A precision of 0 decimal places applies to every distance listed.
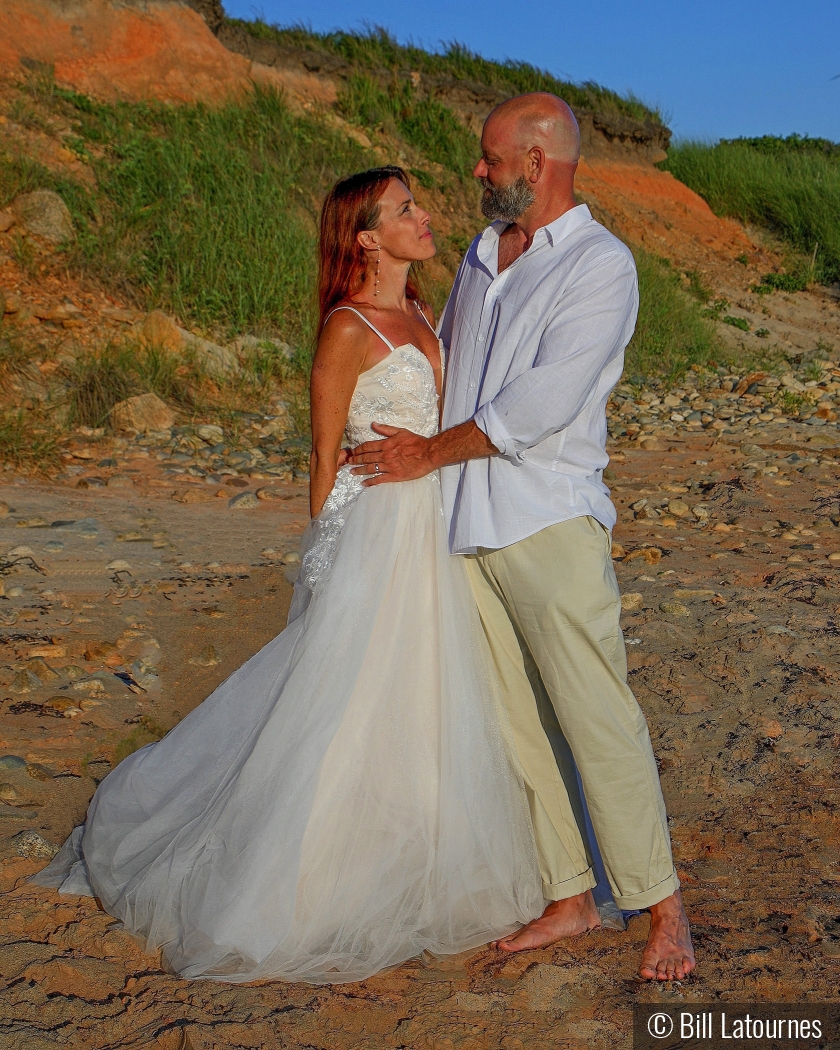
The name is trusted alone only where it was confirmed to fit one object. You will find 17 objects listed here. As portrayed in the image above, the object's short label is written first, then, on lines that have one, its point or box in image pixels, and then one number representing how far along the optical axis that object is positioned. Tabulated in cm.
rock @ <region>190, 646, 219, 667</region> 446
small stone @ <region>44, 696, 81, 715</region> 396
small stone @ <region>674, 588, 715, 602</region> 497
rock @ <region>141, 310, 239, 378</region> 832
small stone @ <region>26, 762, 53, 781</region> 350
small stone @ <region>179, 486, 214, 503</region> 645
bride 262
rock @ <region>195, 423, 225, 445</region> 746
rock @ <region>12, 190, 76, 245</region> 902
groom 248
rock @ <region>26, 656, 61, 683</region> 418
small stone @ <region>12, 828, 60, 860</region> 306
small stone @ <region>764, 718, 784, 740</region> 378
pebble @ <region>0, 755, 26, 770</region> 351
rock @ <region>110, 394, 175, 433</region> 748
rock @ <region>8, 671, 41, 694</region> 406
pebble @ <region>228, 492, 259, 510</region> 642
